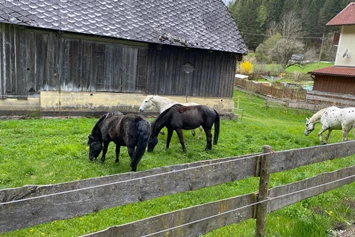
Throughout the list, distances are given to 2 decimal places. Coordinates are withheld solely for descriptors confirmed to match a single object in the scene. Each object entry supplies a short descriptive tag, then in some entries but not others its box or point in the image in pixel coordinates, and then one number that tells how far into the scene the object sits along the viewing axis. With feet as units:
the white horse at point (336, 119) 34.45
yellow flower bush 168.16
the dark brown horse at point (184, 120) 26.00
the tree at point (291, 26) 199.02
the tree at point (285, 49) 157.71
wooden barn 35.09
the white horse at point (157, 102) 33.84
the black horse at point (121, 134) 19.54
